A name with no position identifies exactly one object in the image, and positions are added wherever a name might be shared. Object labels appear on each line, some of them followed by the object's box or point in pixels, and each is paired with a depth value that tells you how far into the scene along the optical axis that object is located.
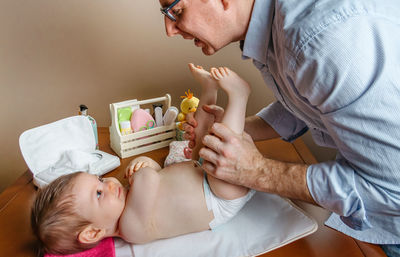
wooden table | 0.85
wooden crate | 1.31
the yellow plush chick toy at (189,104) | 1.37
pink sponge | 1.35
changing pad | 0.89
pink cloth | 0.92
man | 0.64
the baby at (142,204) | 0.89
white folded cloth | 1.15
